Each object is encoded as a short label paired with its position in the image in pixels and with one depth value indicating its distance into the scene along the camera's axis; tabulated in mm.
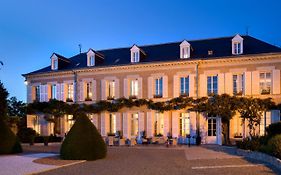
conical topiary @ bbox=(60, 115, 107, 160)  13430
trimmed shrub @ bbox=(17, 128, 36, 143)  25412
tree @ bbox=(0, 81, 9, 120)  20609
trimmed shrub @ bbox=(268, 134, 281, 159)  11674
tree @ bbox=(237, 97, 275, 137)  19344
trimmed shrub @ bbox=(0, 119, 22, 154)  16047
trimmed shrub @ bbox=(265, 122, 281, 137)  15324
